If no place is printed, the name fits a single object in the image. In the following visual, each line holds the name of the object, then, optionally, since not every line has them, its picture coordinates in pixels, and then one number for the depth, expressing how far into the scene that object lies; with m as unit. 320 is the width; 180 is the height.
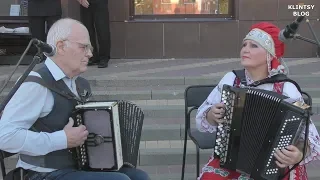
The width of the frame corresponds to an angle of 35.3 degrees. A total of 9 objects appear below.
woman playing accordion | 2.86
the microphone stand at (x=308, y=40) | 2.48
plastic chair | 3.77
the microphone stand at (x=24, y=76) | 2.33
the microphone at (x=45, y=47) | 2.29
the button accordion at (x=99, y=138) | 2.55
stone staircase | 4.76
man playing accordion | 2.54
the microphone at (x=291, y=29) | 2.41
